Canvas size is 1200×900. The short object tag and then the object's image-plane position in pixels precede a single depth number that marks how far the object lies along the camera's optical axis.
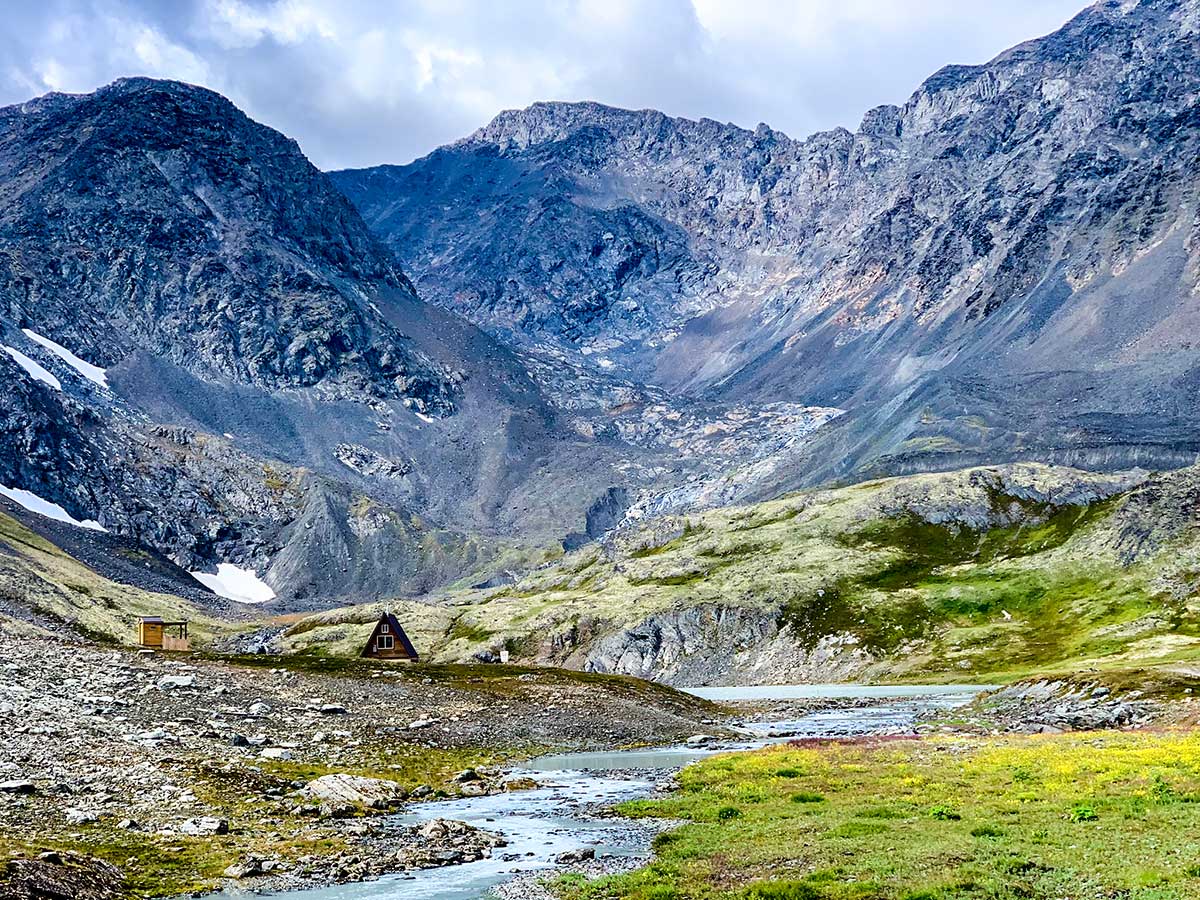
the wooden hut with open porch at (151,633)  125.38
